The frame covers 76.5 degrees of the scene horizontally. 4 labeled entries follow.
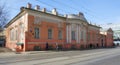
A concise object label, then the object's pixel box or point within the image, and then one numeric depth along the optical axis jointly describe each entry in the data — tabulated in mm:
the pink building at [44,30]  14008
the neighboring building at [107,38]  29839
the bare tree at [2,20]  17145
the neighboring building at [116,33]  36486
